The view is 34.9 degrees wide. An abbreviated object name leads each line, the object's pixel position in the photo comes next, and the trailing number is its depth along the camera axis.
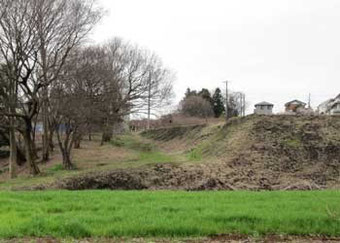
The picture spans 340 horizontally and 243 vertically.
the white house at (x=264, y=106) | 92.25
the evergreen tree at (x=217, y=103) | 117.27
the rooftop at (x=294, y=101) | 106.06
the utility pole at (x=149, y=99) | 72.12
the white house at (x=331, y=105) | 96.99
